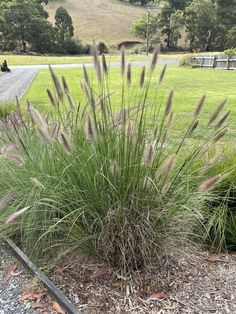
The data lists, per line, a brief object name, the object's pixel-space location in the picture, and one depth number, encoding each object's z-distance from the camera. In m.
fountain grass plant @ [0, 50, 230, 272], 1.18
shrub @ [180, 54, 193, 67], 15.55
